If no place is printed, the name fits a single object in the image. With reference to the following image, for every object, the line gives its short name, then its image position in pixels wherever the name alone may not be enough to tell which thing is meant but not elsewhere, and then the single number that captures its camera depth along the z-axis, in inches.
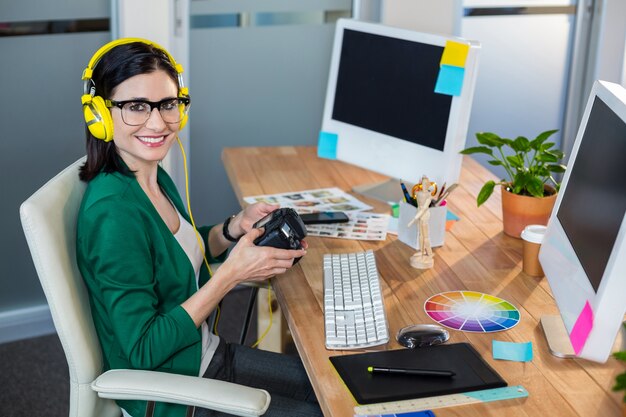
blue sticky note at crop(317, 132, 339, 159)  98.3
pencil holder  80.5
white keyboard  62.4
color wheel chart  65.2
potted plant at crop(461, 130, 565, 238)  80.5
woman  62.8
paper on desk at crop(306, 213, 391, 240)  84.4
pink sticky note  53.0
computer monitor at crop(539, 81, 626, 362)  51.5
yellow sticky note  82.1
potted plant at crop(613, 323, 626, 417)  45.2
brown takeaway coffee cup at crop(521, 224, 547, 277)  73.9
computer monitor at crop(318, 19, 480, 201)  83.7
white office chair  57.3
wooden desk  54.9
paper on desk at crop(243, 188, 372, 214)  91.4
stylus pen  56.7
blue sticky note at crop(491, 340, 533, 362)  60.0
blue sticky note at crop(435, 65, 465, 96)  82.6
